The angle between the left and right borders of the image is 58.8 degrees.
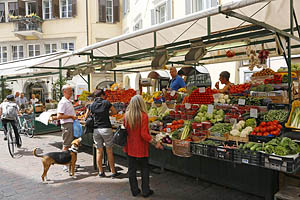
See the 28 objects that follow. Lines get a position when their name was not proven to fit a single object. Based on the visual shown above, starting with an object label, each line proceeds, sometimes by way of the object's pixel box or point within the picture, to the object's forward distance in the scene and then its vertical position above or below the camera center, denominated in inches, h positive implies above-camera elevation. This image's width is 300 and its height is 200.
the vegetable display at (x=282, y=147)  130.6 -29.3
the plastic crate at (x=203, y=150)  152.6 -35.6
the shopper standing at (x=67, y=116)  226.5 -22.3
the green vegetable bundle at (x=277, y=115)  167.3 -17.2
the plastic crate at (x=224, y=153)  144.6 -35.5
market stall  143.8 -20.1
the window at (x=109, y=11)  912.9 +274.1
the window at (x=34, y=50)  948.0 +142.4
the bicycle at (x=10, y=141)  292.5 -56.6
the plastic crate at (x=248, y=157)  134.5 -35.3
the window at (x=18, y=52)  954.7 +136.6
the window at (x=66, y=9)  924.0 +282.8
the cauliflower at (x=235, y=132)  161.6 -26.5
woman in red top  175.0 -34.2
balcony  912.3 +222.3
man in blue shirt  297.7 +8.0
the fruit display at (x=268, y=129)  153.3 -23.6
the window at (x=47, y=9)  947.3 +288.8
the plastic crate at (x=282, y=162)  123.8 -35.1
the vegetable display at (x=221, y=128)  169.5 -25.2
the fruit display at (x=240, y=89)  211.5 -0.1
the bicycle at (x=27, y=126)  423.2 -58.7
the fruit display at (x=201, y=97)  218.7 -6.6
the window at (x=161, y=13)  602.9 +175.0
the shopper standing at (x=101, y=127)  214.1 -30.2
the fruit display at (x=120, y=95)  311.2 -6.5
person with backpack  311.3 -27.8
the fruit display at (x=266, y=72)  218.7 +13.7
